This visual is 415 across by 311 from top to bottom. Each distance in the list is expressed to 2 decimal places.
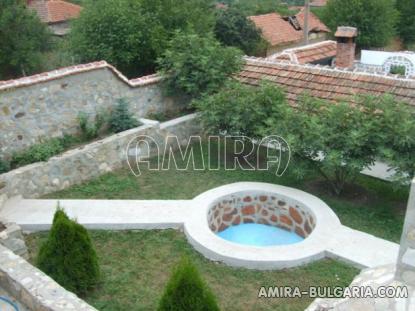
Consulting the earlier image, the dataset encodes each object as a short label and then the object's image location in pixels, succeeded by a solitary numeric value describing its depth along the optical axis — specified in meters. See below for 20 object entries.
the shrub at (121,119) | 10.24
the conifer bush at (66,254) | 5.61
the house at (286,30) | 25.56
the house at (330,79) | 9.81
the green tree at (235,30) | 21.33
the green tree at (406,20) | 31.64
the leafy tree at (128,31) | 11.94
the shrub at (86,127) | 9.83
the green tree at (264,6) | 33.48
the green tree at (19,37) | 19.59
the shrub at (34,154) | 8.64
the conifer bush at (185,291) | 4.44
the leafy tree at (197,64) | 10.85
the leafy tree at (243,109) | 9.36
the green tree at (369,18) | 26.20
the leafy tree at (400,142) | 7.43
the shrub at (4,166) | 8.38
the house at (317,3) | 42.49
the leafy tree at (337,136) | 7.75
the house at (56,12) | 26.91
